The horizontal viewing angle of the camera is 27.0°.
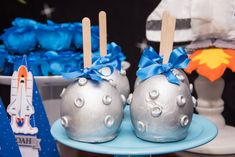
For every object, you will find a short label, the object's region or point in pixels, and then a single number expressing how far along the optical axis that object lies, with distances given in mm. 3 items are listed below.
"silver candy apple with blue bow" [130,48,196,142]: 596
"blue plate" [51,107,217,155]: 574
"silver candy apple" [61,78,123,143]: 596
